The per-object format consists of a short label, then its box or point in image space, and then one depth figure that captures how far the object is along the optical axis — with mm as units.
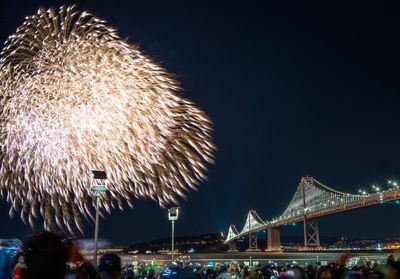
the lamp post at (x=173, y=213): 23250
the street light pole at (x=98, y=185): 16594
